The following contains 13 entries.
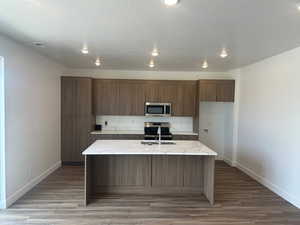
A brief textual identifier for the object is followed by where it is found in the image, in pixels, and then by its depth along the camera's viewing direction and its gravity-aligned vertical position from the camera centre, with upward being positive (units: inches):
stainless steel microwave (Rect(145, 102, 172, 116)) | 239.5 -3.5
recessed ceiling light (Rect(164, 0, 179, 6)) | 80.2 +37.4
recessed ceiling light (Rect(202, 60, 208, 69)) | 200.8 +39.6
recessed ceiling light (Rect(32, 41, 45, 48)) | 144.1 +39.7
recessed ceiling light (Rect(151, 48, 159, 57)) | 158.2 +39.1
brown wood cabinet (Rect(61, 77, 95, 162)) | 232.1 -11.7
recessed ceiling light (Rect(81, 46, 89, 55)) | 155.2 +39.0
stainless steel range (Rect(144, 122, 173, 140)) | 231.3 -27.4
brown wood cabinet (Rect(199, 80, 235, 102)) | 236.5 +17.3
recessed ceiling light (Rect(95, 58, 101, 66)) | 199.2 +39.8
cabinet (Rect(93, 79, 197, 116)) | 240.1 +10.9
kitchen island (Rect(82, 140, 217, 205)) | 161.2 -48.8
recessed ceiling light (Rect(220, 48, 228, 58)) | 156.3 +39.1
